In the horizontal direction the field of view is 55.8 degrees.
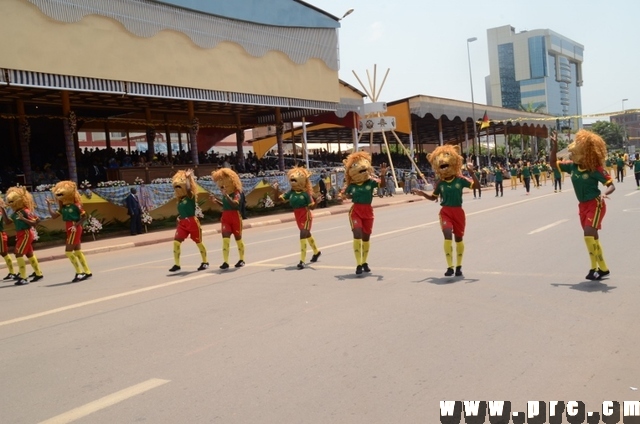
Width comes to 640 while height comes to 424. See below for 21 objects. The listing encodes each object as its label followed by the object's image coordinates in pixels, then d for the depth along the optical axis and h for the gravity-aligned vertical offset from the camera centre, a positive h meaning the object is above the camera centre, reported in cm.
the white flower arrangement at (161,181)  2346 +17
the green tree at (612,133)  13012 +272
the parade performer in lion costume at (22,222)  1141 -48
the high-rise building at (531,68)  17750 +2538
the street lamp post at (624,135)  12404 +210
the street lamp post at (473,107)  4469 +380
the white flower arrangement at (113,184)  2136 +20
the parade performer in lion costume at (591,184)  801 -49
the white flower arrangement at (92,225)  2019 -115
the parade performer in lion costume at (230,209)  1108 -56
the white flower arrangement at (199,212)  2447 -125
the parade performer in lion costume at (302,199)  1085 -48
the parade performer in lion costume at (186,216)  1111 -61
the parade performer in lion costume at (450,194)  896 -51
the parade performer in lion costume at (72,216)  1108 -43
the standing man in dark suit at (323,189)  2991 -91
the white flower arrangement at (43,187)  1934 +25
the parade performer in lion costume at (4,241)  1186 -84
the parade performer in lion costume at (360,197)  971 -49
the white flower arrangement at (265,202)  2825 -122
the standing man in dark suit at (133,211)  2114 -84
